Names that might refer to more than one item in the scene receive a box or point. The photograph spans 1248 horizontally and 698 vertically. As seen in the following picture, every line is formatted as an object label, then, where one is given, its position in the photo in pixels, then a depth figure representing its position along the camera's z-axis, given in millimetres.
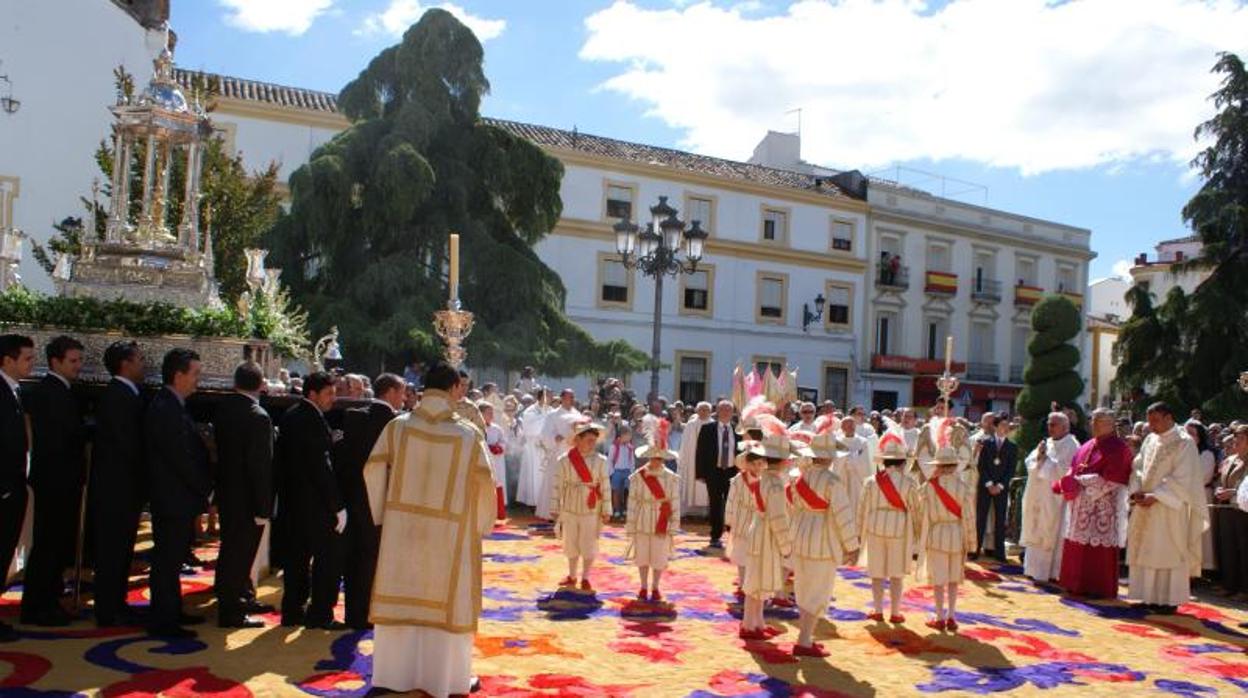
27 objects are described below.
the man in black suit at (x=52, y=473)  7012
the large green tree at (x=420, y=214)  22766
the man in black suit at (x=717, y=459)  13000
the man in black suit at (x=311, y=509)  7207
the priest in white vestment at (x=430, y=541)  5812
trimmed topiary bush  15352
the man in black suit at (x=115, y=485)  6910
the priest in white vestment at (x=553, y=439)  14758
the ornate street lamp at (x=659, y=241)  16641
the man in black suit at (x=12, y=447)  6500
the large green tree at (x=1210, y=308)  23922
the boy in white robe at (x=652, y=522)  9141
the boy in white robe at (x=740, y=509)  8344
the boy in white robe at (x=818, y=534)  7500
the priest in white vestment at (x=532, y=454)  15795
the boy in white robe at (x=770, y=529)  7512
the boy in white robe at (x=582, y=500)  9539
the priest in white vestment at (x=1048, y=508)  11562
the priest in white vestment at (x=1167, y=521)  10117
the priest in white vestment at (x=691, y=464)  14508
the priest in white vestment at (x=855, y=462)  12602
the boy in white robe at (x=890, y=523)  8594
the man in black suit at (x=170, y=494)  6812
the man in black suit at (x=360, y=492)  7352
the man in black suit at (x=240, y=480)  7039
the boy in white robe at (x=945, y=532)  8516
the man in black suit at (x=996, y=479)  12836
